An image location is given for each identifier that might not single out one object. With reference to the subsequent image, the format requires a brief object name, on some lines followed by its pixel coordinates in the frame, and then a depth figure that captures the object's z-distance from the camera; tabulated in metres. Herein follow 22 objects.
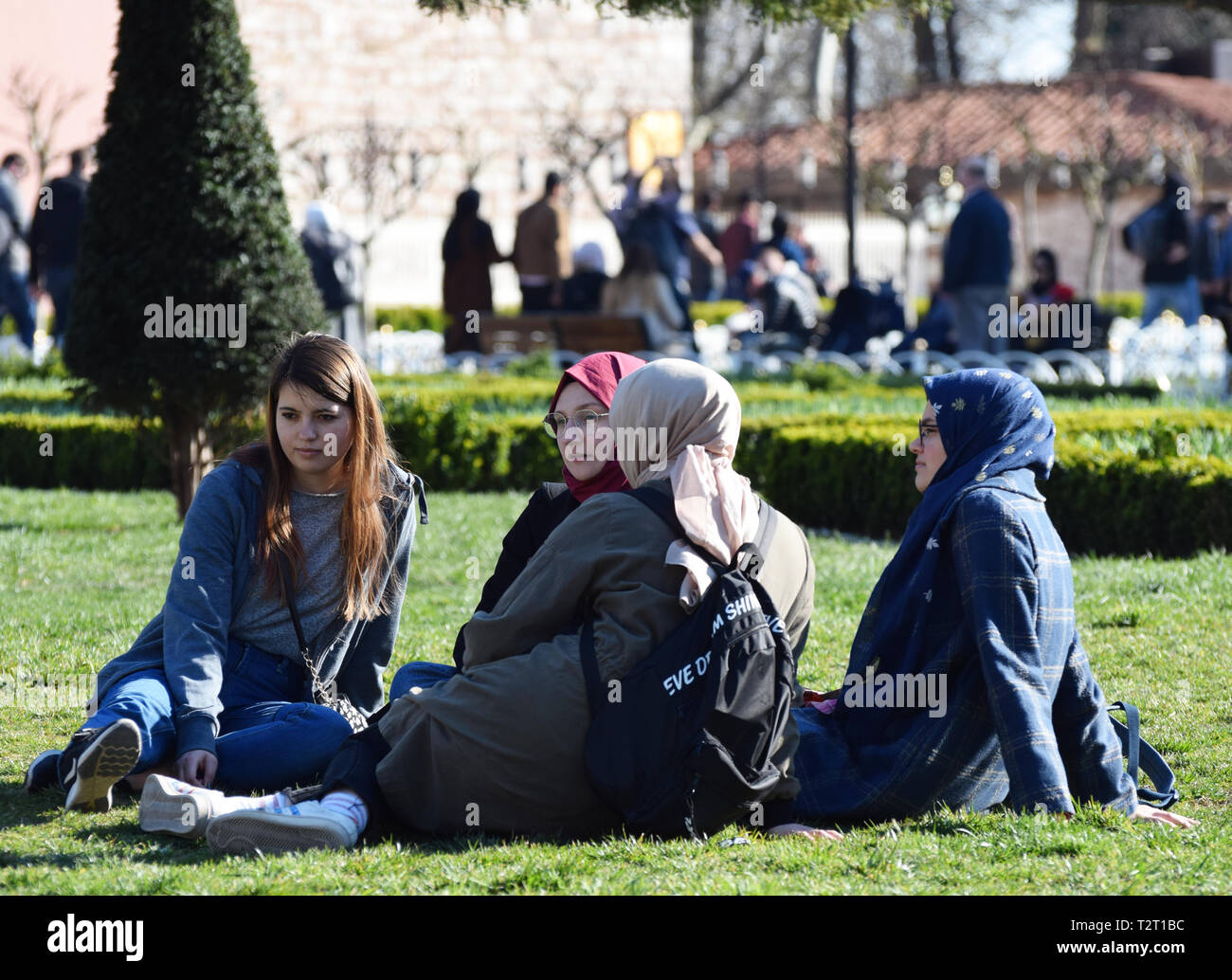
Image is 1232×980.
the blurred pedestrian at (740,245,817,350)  15.54
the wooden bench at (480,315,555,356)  15.04
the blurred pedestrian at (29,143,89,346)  14.87
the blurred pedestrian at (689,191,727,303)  21.16
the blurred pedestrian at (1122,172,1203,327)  15.02
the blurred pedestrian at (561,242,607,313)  17.06
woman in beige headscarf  3.63
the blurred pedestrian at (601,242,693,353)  14.91
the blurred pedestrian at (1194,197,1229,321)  15.58
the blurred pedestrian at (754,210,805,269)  16.61
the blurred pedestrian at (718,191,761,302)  21.58
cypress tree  7.77
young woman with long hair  4.09
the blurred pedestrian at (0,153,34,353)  15.30
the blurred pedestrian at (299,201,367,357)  13.41
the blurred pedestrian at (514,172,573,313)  17.12
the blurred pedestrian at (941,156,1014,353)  12.55
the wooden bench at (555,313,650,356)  14.07
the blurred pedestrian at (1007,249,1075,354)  15.11
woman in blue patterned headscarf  3.84
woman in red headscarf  4.26
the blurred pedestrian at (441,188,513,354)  16.59
